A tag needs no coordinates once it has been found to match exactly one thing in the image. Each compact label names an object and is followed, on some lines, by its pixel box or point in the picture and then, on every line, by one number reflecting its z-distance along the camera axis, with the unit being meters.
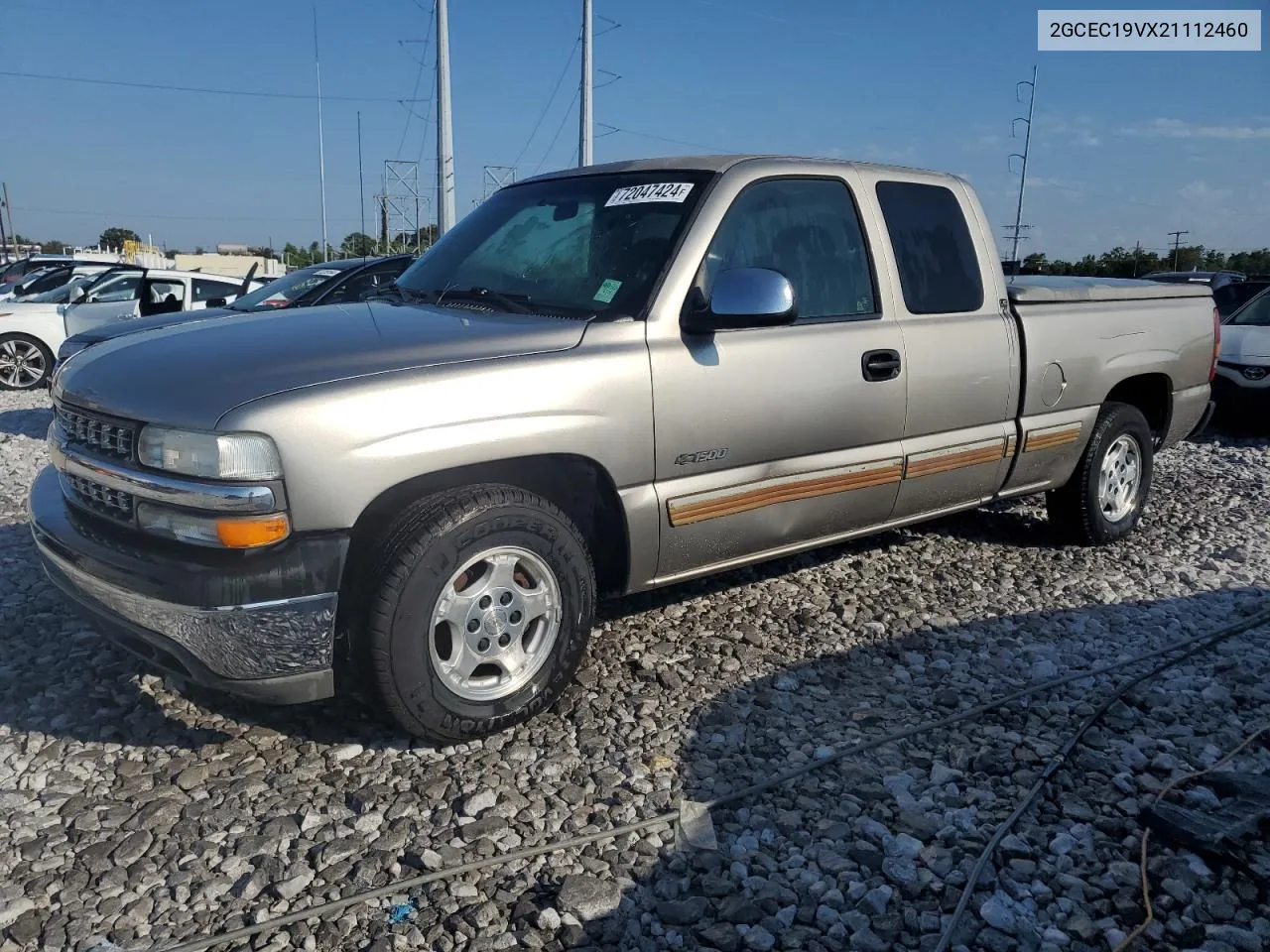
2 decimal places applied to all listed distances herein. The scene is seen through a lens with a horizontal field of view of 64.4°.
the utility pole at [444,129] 20.06
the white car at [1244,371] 9.67
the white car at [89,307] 12.20
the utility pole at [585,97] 20.50
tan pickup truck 2.82
